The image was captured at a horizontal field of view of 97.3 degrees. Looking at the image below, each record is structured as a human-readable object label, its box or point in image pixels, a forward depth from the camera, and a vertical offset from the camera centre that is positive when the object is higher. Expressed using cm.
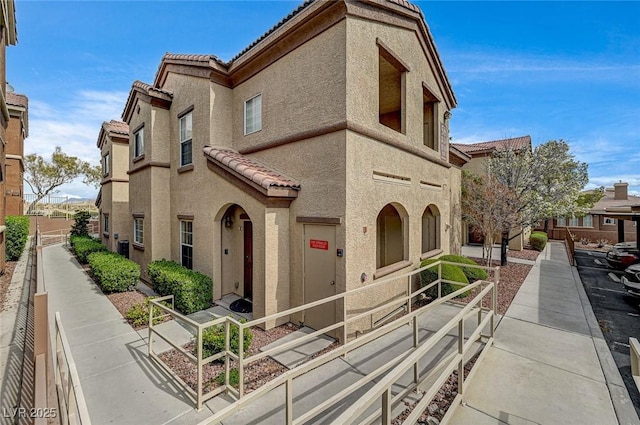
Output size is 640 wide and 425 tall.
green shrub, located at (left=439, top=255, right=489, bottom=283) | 959 -211
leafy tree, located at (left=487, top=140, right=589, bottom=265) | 1413 +150
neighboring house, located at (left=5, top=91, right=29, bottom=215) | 1747 +424
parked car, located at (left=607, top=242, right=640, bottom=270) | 1272 -213
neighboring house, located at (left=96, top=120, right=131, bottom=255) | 1592 +172
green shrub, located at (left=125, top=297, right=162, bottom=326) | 718 -263
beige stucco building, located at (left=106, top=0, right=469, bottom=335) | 663 +161
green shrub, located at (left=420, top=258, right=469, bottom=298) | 892 -210
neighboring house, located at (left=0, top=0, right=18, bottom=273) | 986 +590
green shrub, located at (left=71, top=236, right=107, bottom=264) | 1407 -173
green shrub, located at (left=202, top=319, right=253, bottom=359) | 526 -243
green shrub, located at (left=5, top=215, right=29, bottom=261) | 1487 -127
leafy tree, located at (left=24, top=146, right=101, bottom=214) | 3397 +545
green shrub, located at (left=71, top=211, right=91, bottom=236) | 2030 -80
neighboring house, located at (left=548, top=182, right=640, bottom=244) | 2544 -158
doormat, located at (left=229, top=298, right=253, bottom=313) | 811 -276
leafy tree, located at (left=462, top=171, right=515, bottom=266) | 1327 +18
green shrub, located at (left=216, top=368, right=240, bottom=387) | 479 -285
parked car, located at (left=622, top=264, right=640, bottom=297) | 886 -223
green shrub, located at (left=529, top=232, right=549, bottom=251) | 1956 -208
